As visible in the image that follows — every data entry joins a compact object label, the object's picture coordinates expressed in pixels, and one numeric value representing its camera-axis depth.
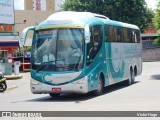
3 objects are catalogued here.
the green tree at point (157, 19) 28.13
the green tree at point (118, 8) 57.00
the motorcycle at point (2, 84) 22.34
